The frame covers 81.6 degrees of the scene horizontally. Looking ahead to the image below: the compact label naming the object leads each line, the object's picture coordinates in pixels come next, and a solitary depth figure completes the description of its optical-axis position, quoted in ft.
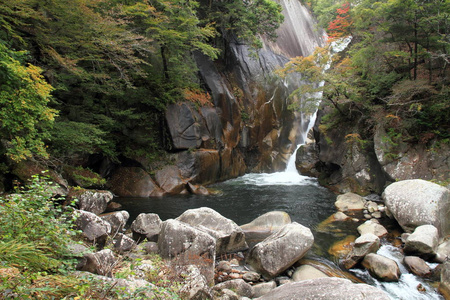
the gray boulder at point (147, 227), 22.74
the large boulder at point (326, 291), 12.30
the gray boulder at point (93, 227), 17.03
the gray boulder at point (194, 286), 12.67
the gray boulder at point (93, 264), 12.18
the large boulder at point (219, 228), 21.75
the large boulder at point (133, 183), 41.42
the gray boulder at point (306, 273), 18.74
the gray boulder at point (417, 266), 19.40
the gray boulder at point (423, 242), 20.93
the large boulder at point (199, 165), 46.70
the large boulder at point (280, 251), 19.26
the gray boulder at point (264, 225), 26.03
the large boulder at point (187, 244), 17.24
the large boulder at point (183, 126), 47.49
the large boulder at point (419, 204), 24.32
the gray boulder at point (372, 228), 26.53
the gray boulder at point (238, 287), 16.47
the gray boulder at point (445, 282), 16.97
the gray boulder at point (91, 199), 28.09
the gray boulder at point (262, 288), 17.04
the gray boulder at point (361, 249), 21.04
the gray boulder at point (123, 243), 18.55
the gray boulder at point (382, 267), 18.99
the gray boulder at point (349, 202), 35.50
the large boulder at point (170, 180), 43.14
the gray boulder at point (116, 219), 21.85
